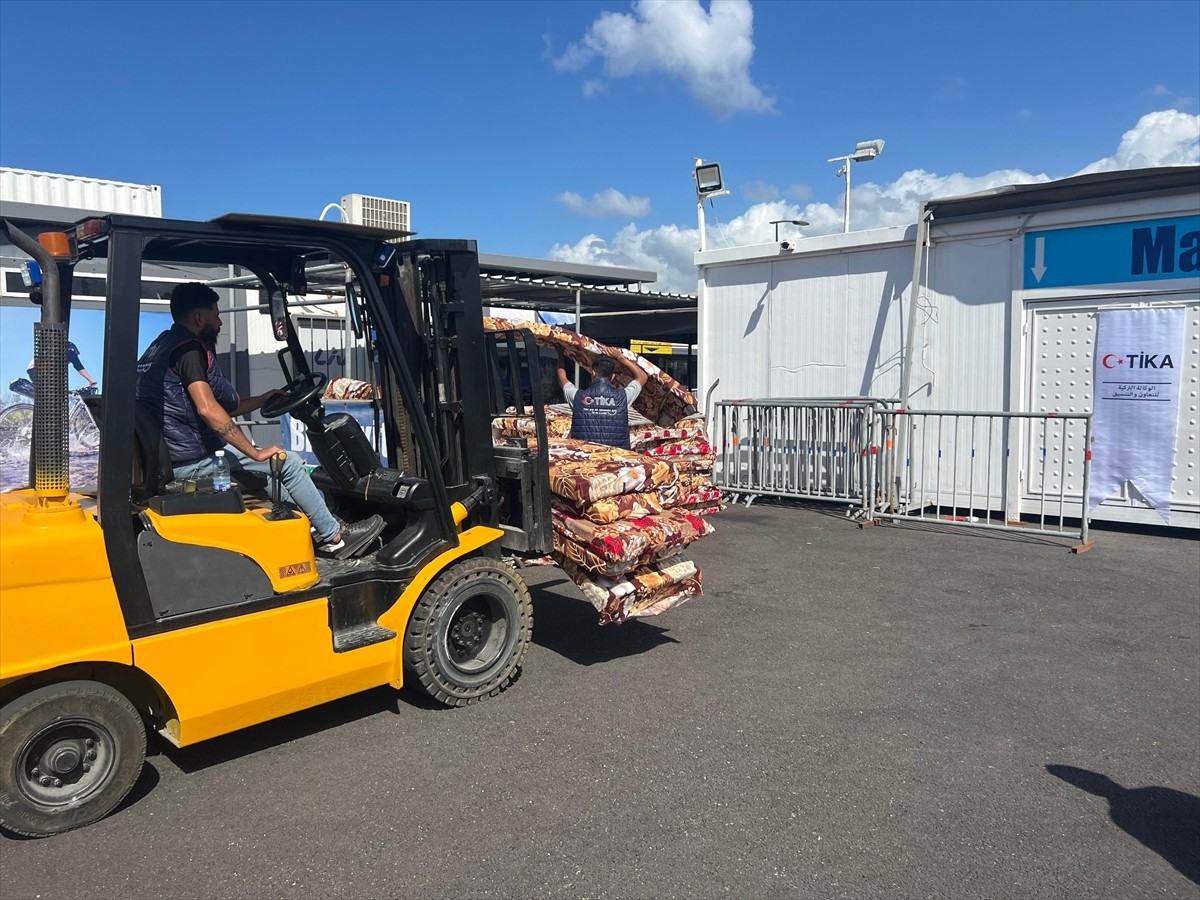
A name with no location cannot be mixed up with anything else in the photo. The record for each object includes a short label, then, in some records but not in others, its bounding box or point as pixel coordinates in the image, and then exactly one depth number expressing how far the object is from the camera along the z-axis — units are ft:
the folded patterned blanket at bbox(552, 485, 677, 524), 19.95
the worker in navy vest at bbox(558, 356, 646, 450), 27.12
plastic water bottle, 15.78
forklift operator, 15.42
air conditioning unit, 48.21
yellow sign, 69.46
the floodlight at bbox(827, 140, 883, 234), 47.52
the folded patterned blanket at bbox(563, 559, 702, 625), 19.52
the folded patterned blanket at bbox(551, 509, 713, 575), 19.26
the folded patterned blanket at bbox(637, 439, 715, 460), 29.43
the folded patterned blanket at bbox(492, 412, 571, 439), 23.09
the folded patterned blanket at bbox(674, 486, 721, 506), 22.21
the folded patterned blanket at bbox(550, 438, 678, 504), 19.98
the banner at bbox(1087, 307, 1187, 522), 35.40
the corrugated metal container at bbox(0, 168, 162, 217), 40.96
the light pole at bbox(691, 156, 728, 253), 47.80
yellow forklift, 13.16
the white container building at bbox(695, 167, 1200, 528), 35.40
